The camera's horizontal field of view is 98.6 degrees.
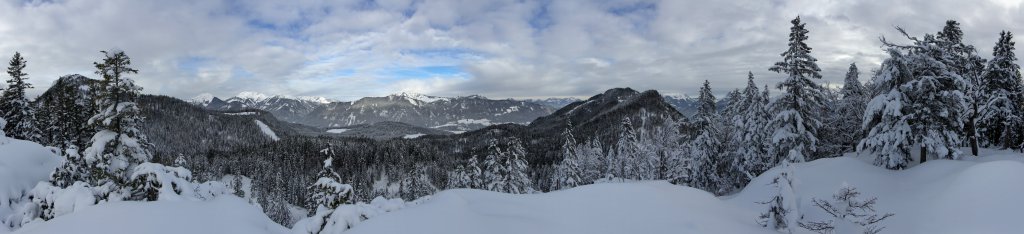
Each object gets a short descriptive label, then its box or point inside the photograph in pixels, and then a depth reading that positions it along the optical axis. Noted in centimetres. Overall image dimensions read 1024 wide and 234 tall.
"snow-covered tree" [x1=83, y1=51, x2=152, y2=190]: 1419
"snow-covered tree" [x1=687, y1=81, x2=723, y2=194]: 3712
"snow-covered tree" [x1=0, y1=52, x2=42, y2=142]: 3422
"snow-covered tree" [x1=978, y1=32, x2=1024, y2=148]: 2962
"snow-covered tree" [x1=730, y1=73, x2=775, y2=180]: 3384
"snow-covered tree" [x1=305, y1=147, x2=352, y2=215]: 1551
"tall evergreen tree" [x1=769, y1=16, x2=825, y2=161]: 2675
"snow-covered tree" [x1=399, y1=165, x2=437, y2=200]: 6407
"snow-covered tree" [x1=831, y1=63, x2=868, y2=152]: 3797
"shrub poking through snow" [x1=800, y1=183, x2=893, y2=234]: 1116
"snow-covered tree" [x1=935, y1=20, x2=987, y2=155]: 2070
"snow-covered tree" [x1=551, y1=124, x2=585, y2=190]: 4450
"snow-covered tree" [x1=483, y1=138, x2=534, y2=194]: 3962
